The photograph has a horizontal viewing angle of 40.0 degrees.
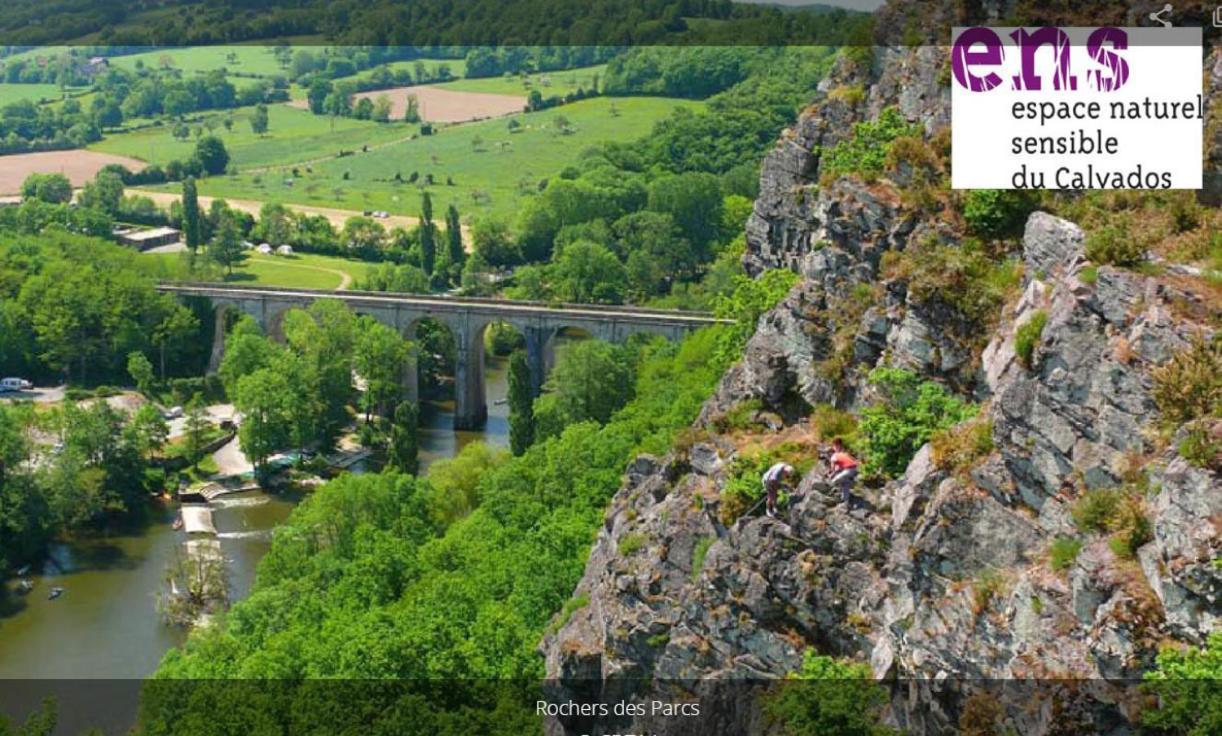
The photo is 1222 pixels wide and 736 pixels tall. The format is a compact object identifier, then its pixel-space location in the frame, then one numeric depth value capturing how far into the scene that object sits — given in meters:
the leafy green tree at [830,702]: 22.16
